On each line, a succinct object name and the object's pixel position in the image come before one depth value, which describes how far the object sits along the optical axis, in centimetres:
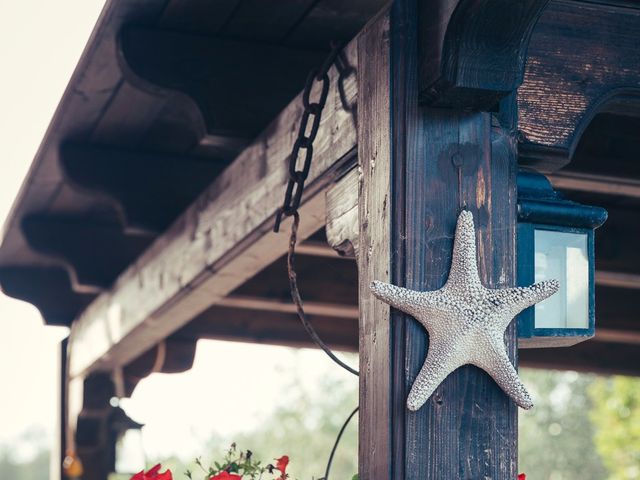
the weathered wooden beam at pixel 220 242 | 255
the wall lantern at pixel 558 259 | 212
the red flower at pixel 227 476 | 211
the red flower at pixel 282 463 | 220
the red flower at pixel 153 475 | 221
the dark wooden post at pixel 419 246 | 192
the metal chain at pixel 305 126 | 241
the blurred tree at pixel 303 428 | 2798
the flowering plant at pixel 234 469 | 218
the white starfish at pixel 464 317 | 191
